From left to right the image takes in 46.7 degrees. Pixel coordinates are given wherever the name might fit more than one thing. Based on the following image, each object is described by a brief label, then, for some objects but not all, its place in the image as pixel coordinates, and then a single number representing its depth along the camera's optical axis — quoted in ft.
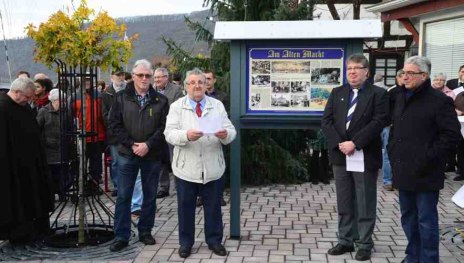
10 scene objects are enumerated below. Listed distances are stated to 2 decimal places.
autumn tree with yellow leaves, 16.85
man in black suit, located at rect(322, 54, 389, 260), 16.11
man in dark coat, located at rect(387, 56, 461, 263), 14.48
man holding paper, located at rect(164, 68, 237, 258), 16.74
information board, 17.98
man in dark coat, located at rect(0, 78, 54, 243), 17.78
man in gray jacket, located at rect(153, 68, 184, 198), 23.66
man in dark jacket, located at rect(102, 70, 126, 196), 23.54
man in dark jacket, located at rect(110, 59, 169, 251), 17.65
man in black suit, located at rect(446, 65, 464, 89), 32.96
